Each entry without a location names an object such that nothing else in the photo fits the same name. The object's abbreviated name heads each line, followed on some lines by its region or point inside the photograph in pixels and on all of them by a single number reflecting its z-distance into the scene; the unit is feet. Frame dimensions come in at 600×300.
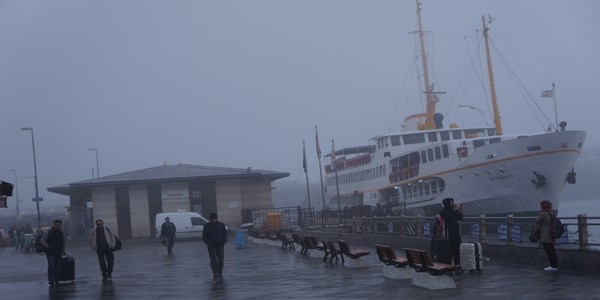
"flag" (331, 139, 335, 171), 210.22
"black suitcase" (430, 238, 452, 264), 53.88
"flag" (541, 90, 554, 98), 136.15
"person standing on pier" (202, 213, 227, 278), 60.95
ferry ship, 141.08
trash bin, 112.68
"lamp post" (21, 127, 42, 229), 198.18
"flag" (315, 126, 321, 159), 185.68
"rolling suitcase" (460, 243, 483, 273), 53.83
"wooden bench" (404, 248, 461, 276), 45.14
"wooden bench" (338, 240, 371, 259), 62.95
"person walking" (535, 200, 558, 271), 51.03
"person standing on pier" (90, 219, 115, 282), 62.54
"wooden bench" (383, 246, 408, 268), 52.44
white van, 148.05
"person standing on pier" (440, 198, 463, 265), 54.24
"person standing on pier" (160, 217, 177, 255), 104.31
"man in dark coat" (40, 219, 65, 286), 60.34
